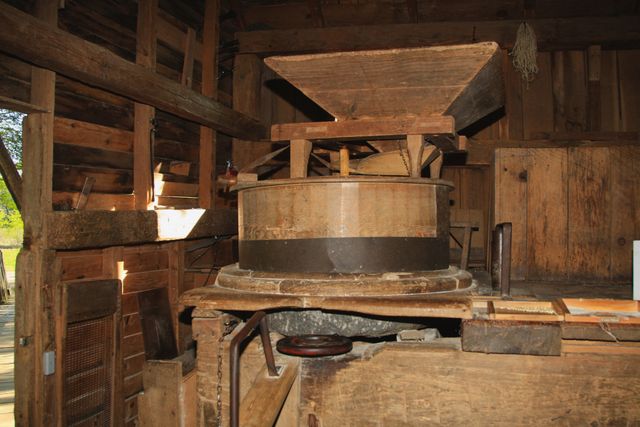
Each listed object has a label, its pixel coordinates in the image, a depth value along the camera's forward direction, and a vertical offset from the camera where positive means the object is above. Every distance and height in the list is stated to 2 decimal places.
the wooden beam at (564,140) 5.51 +0.96
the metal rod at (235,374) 1.91 -0.52
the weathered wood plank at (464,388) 2.26 -0.69
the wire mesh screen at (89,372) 3.88 -1.07
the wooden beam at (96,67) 3.07 +1.15
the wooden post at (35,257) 3.51 -0.17
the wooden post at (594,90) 5.58 +1.49
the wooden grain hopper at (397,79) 2.63 +0.81
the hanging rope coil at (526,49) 5.43 +1.87
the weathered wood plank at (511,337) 2.25 -0.45
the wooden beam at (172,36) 4.93 +1.88
